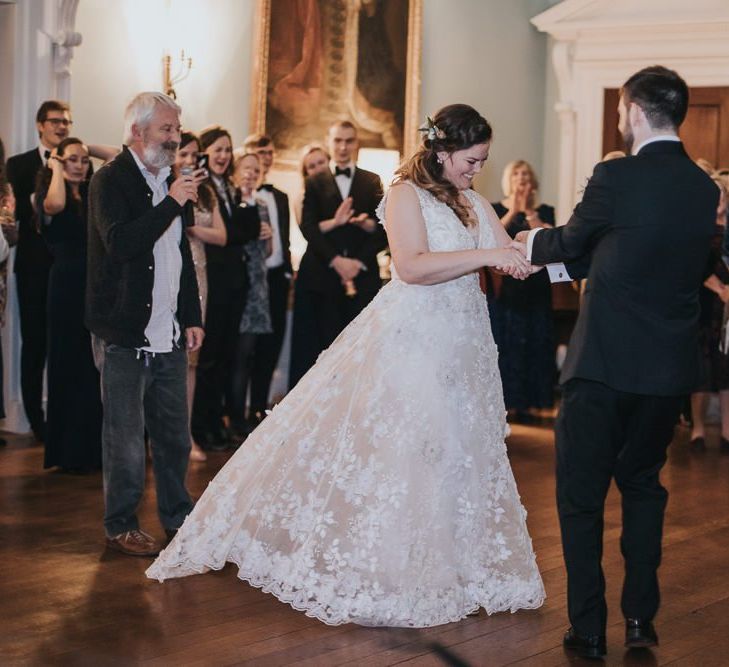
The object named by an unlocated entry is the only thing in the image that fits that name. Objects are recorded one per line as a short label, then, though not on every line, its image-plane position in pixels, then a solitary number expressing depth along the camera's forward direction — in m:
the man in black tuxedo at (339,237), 7.25
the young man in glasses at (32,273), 6.73
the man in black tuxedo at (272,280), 7.29
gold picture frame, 8.34
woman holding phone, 6.29
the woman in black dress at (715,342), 7.08
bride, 3.86
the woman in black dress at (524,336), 8.00
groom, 3.37
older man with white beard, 4.41
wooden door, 9.25
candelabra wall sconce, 7.68
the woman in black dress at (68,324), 5.98
